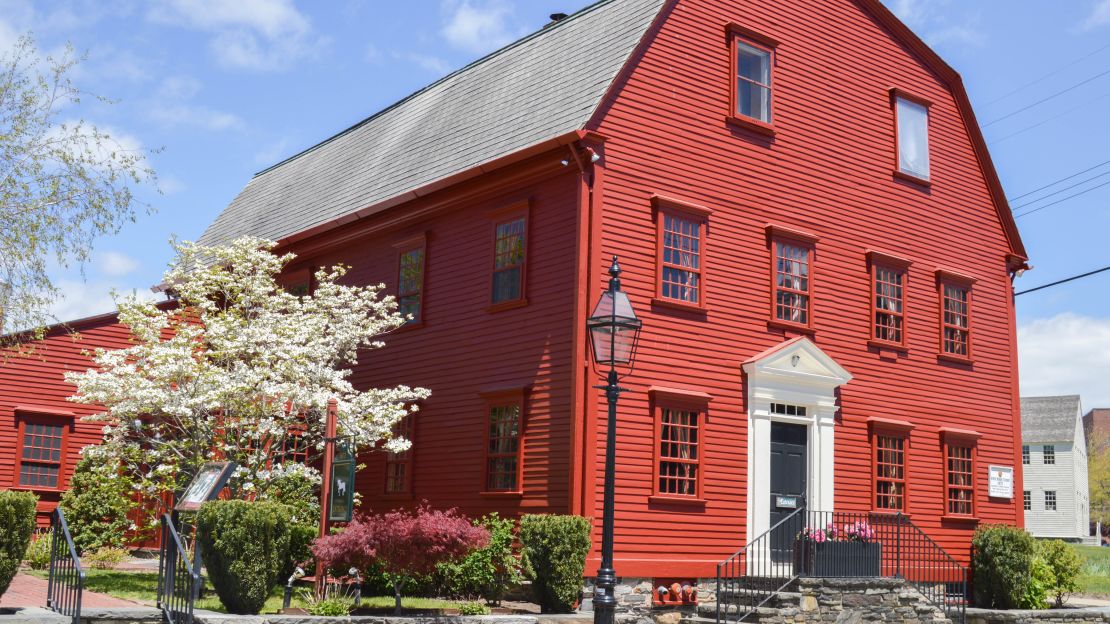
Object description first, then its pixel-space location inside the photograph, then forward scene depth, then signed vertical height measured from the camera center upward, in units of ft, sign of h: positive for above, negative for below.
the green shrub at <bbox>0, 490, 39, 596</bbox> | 40.75 -1.85
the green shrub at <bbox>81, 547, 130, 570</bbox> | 66.28 -4.53
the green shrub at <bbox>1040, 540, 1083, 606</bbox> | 67.26 -2.82
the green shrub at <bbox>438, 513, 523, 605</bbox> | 54.70 -3.72
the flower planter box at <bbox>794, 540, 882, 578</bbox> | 54.13 -2.43
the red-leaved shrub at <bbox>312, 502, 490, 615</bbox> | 45.11 -2.05
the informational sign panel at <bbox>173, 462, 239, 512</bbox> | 45.19 -0.04
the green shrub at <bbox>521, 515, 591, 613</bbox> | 50.26 -2.63
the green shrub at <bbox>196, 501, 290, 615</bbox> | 42.75 -2.40
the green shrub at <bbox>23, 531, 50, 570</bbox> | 64.13 -4.34
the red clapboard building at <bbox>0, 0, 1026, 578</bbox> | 56.85 +13.11
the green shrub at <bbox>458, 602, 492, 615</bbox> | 47.52 -4.81
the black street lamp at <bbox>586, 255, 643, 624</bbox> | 36.35 +5.35
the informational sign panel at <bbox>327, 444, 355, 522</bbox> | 46.73 +0.09
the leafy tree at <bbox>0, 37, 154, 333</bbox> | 52.70 +12.47
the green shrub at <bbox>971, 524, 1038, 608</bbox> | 64.85 -2.96
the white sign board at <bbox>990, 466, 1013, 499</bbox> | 73.05 +2.11
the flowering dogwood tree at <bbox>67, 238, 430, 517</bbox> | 59.77 +5.58
